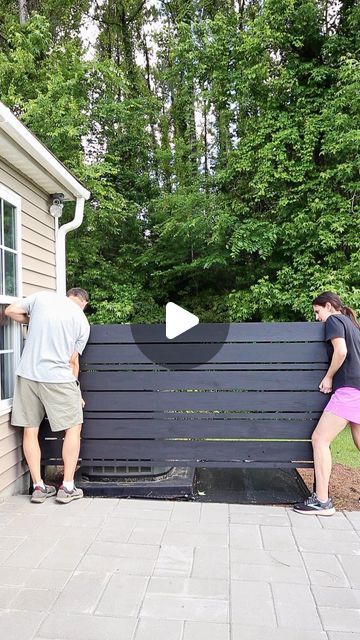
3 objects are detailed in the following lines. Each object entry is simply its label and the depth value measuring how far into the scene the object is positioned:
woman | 2.93
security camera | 4.34
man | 3.05
